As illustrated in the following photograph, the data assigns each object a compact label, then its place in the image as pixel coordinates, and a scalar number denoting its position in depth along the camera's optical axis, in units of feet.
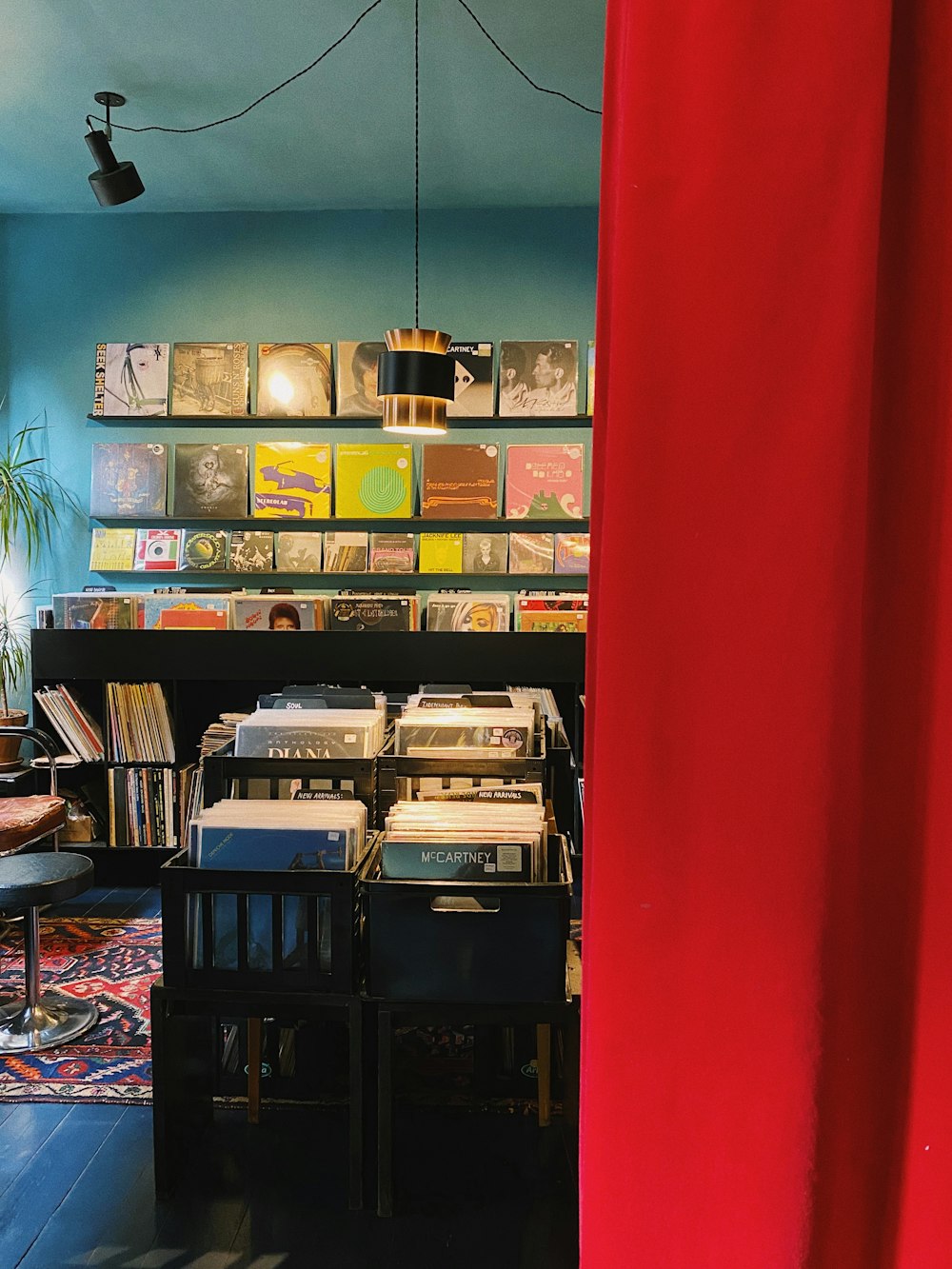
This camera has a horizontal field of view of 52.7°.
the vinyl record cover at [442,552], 15.84
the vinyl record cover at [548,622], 13.77
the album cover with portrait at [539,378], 15.58
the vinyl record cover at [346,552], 15.83
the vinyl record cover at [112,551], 15.94
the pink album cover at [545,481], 15.69
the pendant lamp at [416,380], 10.34
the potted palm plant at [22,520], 15.48
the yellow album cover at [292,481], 15.83
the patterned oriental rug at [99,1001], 7.89
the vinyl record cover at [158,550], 15.93
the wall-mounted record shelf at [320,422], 15.75
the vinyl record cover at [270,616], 13.69
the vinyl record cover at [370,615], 13.71
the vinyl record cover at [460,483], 15.74
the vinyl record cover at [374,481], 15.79
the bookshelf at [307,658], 12.95
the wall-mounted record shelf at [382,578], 16.01
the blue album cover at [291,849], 5.95
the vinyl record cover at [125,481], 15.92
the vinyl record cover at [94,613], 13.25
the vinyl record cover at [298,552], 15.90
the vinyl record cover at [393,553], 15.80
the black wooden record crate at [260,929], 5.89
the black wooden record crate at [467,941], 5.76
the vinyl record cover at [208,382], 15.80
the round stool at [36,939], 8.31
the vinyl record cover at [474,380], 15.65
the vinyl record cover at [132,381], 15.88
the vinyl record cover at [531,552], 15.79
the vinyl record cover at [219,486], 15.92
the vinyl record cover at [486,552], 15.87
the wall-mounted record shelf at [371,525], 15.96
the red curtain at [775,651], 1.93
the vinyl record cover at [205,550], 15.95
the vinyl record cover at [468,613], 14.29
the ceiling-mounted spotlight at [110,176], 11.73
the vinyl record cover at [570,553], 15.72
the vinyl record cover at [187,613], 13.50
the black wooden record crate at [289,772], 6.84
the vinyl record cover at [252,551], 15.90
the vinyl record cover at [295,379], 15.70
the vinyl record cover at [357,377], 15.64
